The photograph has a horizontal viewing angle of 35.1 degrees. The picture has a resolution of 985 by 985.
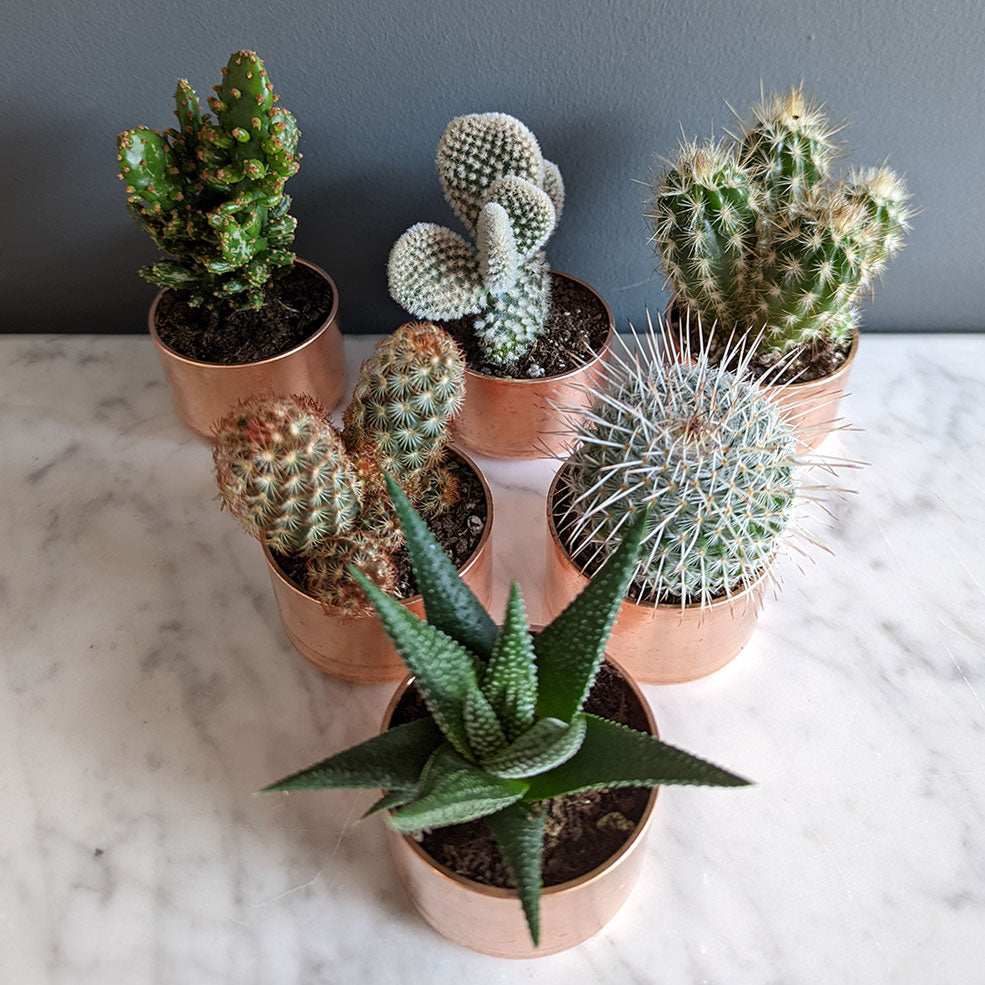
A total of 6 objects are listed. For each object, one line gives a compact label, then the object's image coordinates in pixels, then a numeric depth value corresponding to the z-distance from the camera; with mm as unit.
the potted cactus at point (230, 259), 415
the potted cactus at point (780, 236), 418
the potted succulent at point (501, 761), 339
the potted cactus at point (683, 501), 376
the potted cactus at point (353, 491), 367
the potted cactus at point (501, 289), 436
